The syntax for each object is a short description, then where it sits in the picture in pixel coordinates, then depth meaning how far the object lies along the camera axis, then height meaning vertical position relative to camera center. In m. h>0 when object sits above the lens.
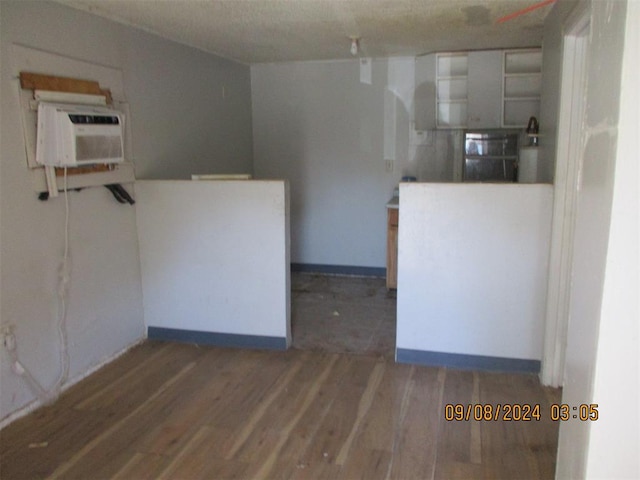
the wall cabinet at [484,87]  4.43 +0.55
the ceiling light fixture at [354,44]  3.99 +0.82
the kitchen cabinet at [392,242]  4.70 -0.80
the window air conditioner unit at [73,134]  2.69 +0.11
